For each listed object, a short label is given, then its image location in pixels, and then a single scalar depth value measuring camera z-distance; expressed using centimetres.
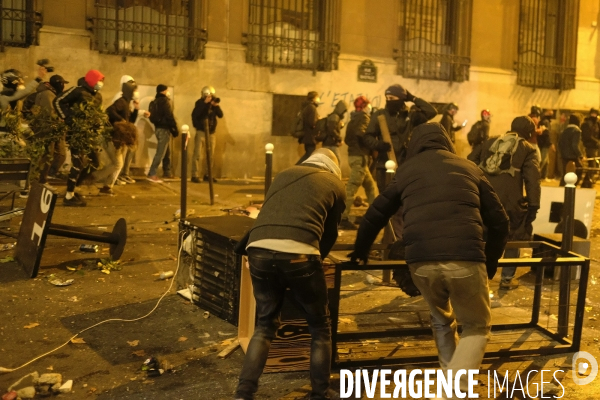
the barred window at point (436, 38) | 1967
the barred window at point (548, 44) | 2120
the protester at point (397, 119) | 895
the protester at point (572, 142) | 1725
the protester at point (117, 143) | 1259
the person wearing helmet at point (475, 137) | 998
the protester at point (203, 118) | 1565
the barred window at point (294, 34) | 1778
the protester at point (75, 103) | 1068
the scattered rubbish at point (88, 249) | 878
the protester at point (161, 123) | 1514
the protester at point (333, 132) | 1248
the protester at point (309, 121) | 1454
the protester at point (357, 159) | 1098
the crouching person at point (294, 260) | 469
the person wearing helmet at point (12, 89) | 1155
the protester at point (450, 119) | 1656
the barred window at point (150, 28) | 1612
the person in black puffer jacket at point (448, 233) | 457
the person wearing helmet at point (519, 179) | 776
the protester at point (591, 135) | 1869
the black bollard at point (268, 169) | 828
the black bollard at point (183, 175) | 910
